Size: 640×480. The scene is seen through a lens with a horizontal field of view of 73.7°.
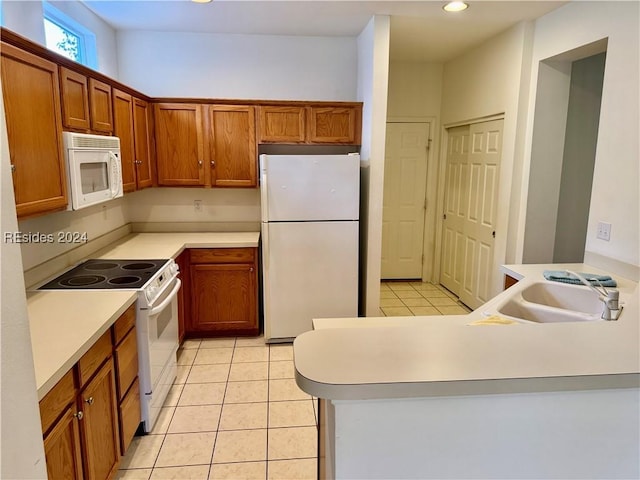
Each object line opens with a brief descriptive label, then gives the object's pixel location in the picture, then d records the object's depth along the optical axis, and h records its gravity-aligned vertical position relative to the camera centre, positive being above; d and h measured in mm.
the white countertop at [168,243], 3139 -627
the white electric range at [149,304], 2355 -798
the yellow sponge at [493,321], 1708 -605
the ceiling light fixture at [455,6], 2941 +1122
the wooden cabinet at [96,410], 1486 -999
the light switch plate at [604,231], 2594 -365
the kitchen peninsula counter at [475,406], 907 -520
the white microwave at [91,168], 2156 -15
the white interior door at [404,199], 4969 -361
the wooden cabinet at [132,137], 2988 +212
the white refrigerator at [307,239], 3379 -579
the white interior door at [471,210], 3896 -405
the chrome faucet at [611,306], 1606 -502
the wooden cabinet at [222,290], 3576 -1035
